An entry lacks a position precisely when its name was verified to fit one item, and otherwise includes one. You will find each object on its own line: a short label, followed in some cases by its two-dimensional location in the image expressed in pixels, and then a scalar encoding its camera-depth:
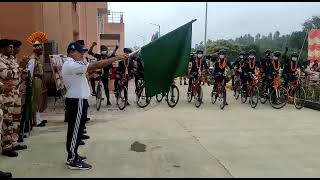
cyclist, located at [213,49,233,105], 9.71
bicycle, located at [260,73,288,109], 9.39
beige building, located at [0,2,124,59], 8.12
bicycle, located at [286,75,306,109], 9.39
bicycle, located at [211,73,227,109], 9.35
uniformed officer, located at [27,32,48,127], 6.32
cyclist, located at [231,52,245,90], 10.91
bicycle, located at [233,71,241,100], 11.06
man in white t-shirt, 4.34
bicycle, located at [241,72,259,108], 9.58
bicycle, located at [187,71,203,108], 9.65
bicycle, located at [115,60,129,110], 9.30
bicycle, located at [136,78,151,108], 9.54
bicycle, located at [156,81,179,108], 9.53
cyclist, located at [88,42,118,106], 9.50
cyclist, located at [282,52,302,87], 9.55
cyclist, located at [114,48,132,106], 9.56
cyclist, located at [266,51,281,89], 9.64
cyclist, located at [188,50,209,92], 10.11
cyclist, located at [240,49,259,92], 10.12
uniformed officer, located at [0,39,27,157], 4.80
